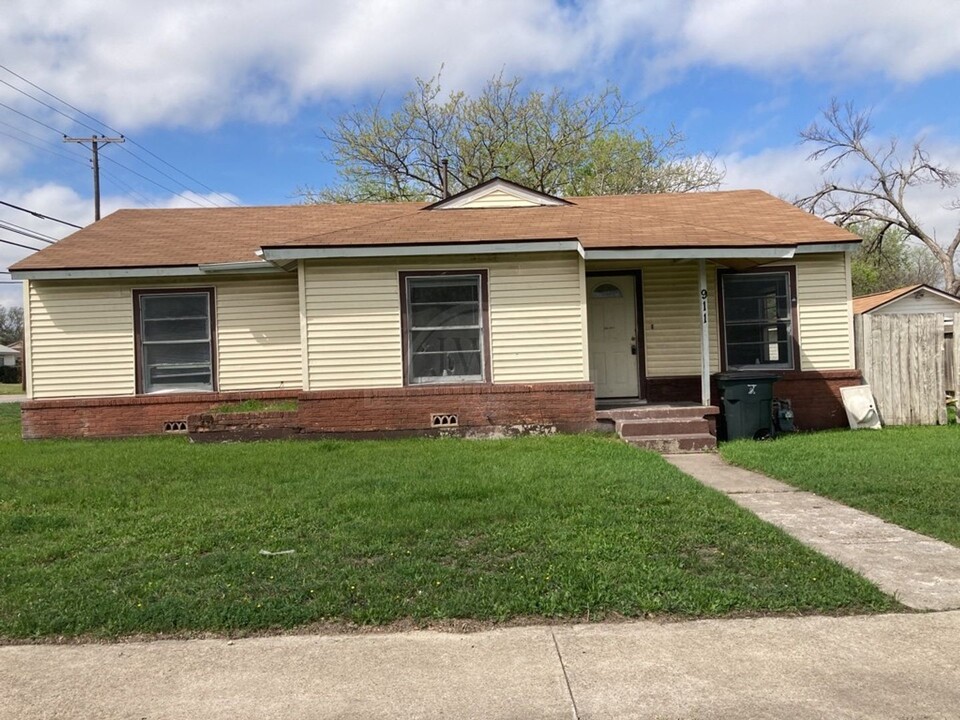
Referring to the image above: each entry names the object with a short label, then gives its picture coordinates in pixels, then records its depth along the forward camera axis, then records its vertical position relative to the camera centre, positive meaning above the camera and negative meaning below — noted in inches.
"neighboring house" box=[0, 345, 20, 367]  2738.7 +95.0
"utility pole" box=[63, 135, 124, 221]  1302.9 +377.2
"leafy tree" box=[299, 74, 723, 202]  1189.1 +342.9
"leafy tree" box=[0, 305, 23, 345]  3875.5 +298.3
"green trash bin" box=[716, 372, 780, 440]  435.8 -27.1
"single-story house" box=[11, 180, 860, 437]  443.8 +32.3
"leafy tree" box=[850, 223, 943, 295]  1425.9 +190.7
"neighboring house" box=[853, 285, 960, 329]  647.8 +43.8
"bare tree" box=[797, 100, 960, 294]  1227.2 +234.9
